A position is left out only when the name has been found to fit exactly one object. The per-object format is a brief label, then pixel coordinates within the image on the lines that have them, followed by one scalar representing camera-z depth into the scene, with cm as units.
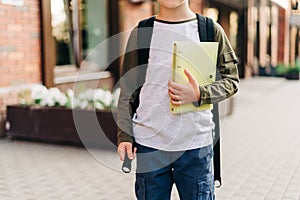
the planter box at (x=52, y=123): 572
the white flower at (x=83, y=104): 624
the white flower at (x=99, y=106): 615
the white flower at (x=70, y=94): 672
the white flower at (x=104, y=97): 629
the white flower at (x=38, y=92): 666
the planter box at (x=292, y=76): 1800
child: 202
